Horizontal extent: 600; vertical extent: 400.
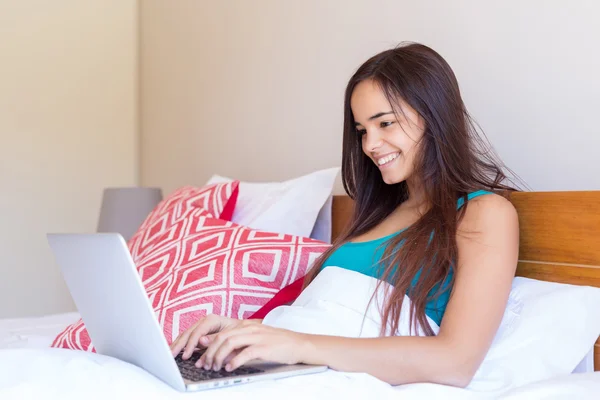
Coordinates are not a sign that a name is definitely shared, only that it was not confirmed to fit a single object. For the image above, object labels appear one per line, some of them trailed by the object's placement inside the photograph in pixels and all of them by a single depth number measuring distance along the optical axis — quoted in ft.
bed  3.20
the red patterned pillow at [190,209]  6.98
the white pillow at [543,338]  4.13
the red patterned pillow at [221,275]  5.46
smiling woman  3.86
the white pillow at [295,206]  6.94
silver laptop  3.33
